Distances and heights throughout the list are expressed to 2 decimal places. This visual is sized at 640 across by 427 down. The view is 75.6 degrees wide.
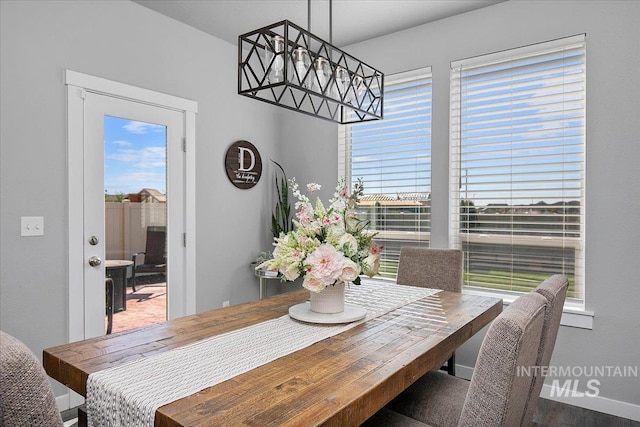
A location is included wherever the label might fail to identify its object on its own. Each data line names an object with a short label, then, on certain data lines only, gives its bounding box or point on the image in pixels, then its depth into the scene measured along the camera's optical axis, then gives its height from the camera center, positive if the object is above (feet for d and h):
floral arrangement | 5.32 -0.54
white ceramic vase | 5.73 -1.27
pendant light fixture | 5.39 +1.99
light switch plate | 7.95 -0.36
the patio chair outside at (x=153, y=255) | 9.89 -1.16
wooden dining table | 3.23 -1.58
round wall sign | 12.03 +1.33
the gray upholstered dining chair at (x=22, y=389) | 2.59 -1.18
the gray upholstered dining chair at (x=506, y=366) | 3.25 -1.30
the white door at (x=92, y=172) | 8.63 +0.79
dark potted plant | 12.84 -0.11
